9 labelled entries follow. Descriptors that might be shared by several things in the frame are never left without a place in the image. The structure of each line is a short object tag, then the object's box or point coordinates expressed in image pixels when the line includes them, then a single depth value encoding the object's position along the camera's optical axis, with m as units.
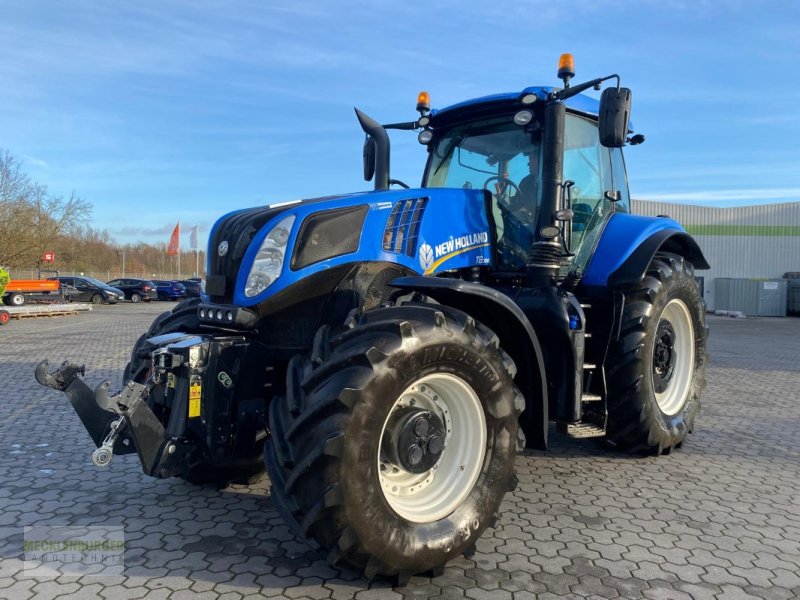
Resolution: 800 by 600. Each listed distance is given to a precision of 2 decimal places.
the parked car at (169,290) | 36.62
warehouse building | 32.41
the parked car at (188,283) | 37.83
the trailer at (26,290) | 24.02
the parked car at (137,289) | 34.16
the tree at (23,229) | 31.86
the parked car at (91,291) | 31.28
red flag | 49.72
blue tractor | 2.84
